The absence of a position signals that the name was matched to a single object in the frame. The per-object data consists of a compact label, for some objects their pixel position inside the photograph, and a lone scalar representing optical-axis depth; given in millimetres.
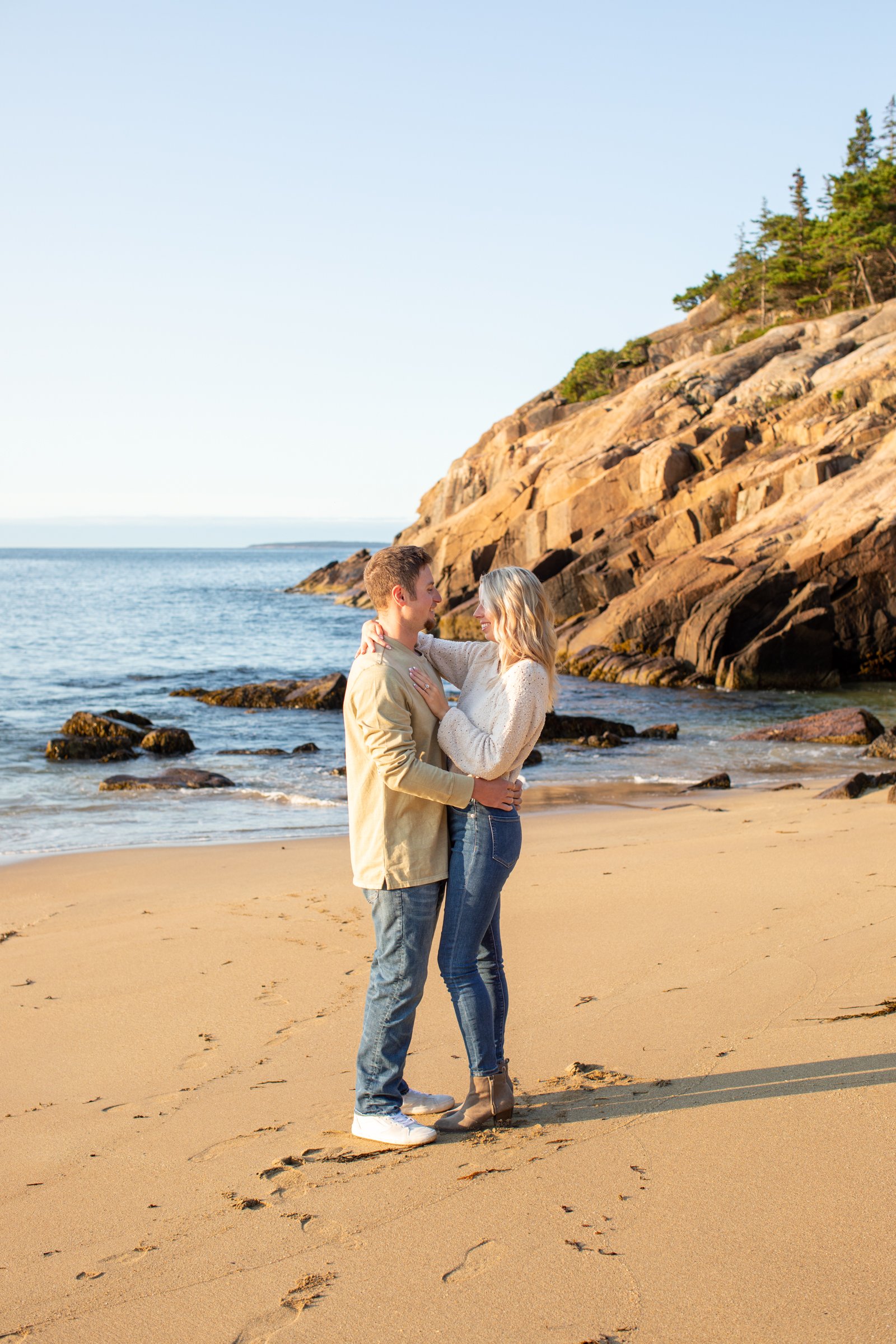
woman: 3652
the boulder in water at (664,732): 18531
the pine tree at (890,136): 72000
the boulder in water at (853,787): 10930
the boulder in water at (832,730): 17094
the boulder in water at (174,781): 14250
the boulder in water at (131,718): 19594
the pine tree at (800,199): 79250
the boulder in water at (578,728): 18562
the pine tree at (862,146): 74312
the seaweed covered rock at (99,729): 17812
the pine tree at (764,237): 67062
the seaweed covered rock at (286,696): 23188
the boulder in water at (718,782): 13250
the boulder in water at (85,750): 16844
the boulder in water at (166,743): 17609
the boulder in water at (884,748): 15469
